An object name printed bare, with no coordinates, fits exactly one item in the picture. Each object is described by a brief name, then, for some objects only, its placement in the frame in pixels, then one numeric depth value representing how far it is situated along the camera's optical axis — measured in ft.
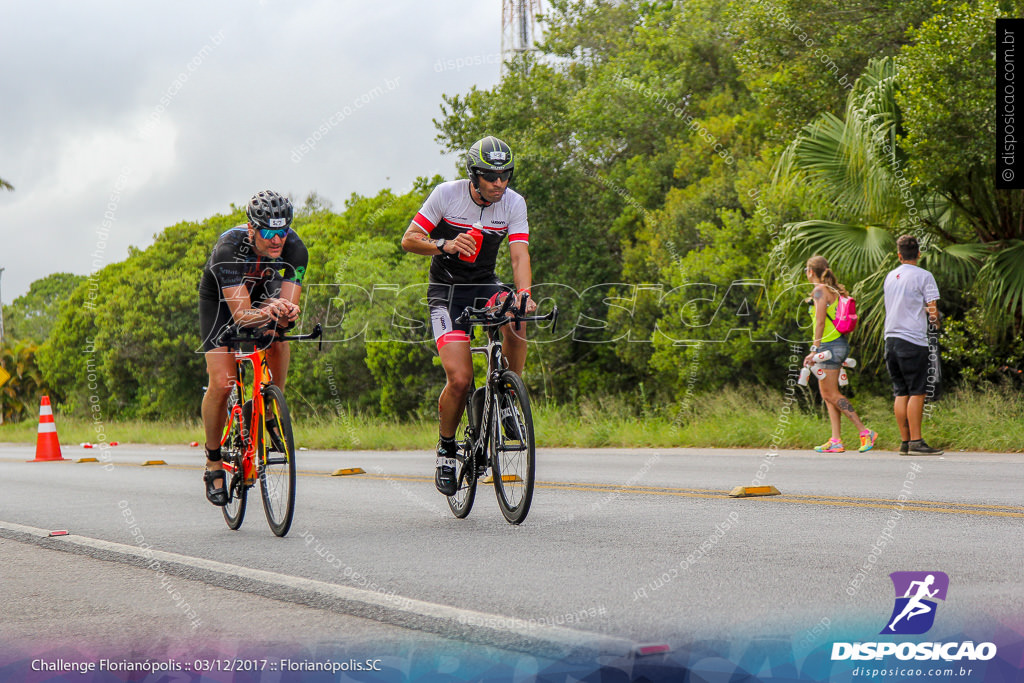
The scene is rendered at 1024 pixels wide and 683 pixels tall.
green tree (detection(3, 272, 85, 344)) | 283.38
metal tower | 112.16
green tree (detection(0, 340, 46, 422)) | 165.68
